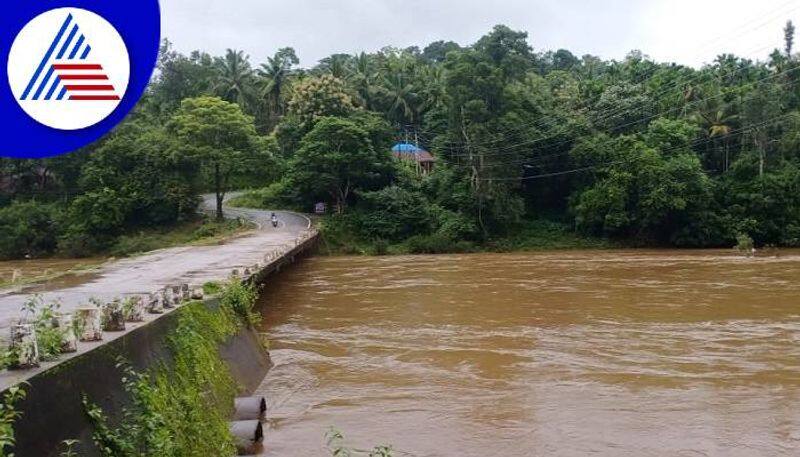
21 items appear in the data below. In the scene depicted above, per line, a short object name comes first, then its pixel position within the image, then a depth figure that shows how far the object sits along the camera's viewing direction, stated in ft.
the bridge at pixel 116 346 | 18.35
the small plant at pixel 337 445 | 30.12
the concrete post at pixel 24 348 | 19.02
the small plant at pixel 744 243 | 132.67
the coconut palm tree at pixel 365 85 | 186.70
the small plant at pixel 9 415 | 14.92
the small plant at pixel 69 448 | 17.98
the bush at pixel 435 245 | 141.69
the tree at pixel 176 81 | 194.29
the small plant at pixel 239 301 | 44.80
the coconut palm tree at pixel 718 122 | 159.43
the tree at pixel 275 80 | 197.67
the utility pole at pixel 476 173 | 143.81
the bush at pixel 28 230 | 132.98
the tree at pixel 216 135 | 132.77
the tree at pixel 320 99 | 165.68
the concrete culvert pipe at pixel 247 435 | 29.53
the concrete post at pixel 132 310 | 28.37
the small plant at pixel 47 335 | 20.40
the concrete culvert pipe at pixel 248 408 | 33.04
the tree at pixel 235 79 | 190.60
